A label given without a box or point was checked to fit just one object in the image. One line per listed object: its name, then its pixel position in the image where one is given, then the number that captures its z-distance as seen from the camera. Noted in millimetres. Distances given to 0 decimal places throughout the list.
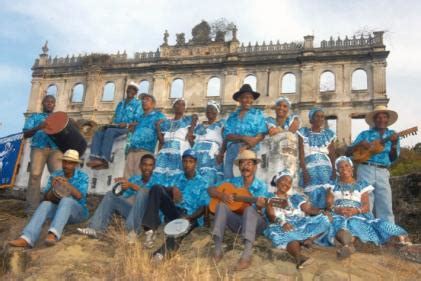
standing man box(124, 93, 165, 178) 7363
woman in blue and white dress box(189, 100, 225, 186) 6688
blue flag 10906
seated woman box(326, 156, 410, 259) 5234
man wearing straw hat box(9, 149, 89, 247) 5641
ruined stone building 28109
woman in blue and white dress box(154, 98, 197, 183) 6846
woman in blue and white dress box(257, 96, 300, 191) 7008
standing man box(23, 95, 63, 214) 7645
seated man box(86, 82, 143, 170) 7918
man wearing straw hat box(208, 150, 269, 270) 5086
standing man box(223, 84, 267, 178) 6734
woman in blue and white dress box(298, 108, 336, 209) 6383
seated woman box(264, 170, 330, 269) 5168
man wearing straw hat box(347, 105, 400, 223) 6359
